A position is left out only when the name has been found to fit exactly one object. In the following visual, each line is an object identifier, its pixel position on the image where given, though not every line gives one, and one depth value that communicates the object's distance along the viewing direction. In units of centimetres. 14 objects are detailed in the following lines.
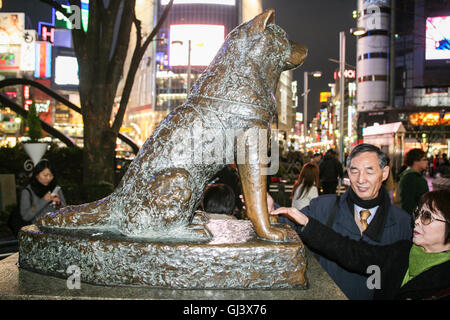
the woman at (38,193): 433
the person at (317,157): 1384
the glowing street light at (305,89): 3226
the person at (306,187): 697
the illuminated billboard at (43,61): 4278
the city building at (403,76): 4219
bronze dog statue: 200
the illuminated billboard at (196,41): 4903
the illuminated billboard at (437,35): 3078
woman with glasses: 188
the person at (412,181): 603
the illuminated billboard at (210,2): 7156
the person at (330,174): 1129
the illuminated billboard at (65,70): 4081
